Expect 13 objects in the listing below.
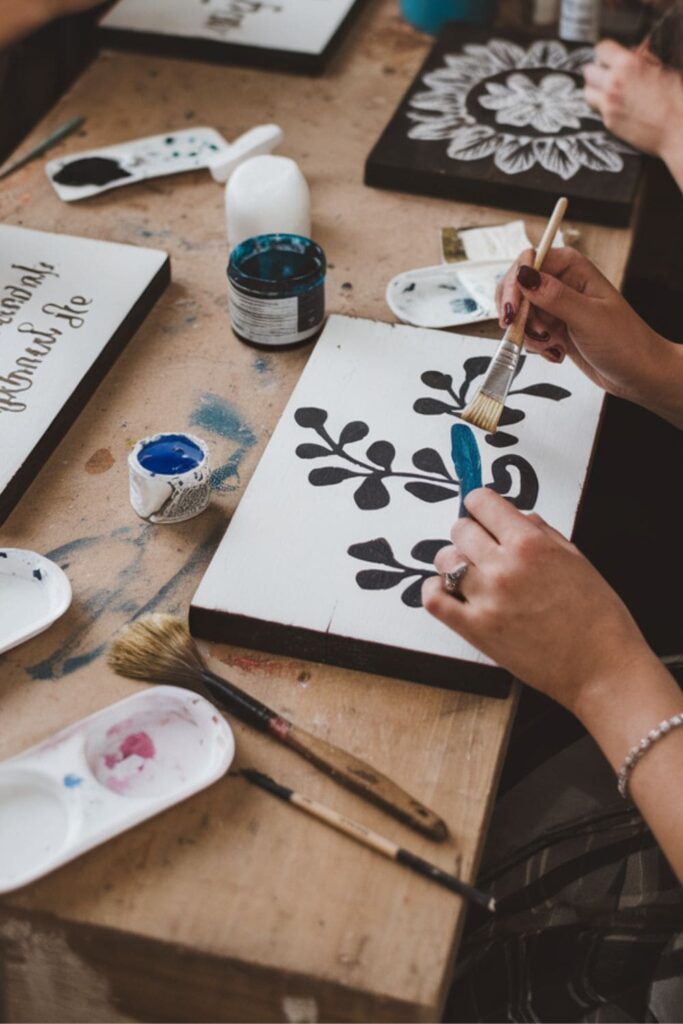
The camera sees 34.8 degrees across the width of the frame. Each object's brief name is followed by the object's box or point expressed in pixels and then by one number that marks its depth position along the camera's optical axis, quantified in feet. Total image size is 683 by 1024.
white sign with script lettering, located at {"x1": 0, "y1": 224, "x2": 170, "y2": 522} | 3.58
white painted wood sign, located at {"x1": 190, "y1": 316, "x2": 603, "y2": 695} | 2.99
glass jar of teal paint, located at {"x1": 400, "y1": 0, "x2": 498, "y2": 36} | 6.06
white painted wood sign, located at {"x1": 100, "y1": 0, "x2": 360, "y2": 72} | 5.68
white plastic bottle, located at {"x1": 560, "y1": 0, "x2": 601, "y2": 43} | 5.93
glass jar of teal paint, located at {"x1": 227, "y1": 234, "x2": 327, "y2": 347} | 3.91
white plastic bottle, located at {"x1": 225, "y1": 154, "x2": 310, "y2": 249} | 4.32
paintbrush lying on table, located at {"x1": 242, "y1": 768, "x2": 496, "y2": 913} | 2.49
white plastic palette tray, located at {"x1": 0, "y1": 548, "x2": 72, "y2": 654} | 3.07
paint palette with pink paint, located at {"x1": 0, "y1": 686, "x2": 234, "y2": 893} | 2.55
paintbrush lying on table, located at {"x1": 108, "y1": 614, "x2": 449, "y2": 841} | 2.65
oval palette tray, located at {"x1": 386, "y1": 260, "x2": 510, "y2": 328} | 4.21
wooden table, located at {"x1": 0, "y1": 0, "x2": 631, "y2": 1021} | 2.41
